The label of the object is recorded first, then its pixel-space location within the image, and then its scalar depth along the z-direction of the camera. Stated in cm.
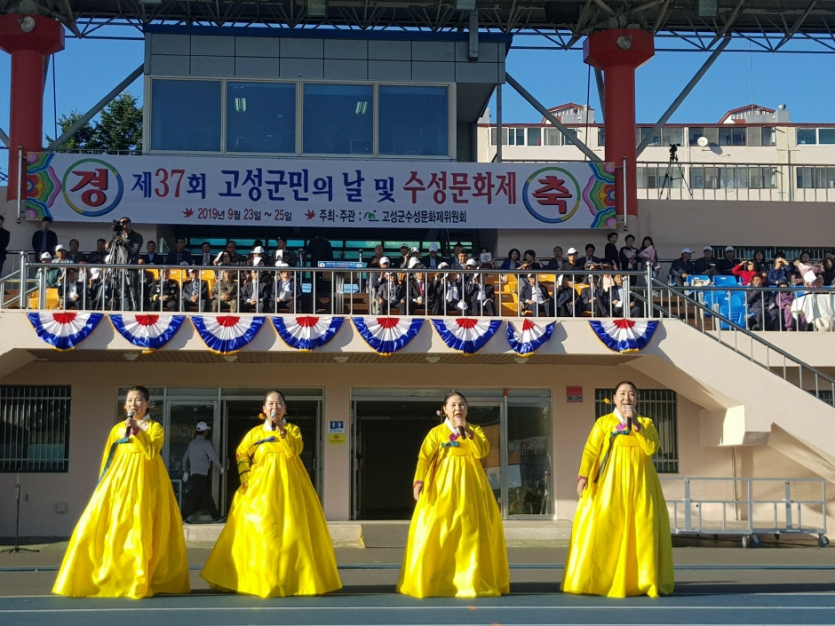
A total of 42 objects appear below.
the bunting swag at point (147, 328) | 1535
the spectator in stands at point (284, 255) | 1723
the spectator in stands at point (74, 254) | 1728
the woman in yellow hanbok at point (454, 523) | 932
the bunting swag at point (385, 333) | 1578
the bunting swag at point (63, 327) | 1523
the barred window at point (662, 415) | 1827
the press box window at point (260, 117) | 2111
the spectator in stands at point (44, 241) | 1903
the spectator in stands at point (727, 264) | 1891
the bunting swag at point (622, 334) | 1600
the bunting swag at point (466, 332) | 1590
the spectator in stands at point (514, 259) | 1803
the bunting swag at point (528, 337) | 1592
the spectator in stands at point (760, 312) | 1709
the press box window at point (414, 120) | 2144
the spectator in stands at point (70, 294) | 1559
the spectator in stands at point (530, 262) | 1756
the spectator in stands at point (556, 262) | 1755
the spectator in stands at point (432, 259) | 1784
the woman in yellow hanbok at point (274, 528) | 927
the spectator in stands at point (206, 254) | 1780
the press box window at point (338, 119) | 2127
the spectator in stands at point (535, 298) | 1634
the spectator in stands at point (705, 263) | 1875
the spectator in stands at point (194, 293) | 1595
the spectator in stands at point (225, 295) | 1588
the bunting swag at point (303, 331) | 1570
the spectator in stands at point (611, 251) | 1898
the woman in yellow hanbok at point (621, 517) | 937
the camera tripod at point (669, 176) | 2340
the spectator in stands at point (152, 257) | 1778
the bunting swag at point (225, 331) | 1549
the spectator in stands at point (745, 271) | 1823
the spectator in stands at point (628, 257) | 1853
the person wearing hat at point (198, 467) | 1738
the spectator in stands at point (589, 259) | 1747
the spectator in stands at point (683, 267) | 1888
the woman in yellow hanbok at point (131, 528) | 916
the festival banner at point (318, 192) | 2017
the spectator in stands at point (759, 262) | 1897
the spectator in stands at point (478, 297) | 1641
